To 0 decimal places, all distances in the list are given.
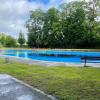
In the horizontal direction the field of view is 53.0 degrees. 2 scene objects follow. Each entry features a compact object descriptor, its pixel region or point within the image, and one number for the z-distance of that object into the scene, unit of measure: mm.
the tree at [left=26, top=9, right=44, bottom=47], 24223
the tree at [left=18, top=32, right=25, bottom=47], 28800
